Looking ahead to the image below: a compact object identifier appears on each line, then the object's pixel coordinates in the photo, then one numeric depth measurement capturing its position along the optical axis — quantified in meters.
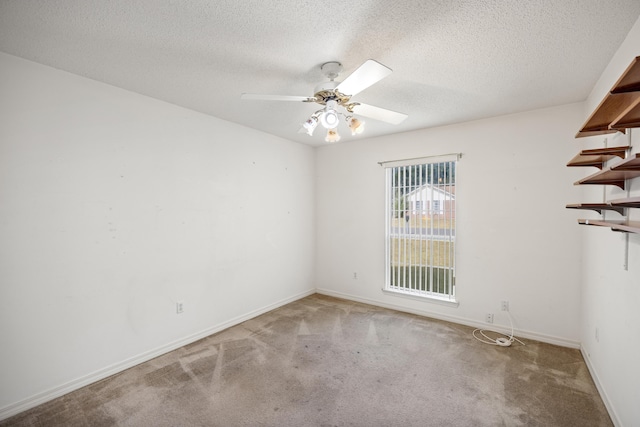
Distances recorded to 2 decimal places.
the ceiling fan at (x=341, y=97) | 1.71
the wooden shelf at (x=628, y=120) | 1.18
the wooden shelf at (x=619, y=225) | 1.27
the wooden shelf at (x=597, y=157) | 1.78
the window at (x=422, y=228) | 3.64
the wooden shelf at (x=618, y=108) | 1.07
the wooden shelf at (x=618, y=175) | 1.22
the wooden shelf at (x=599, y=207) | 1.67
